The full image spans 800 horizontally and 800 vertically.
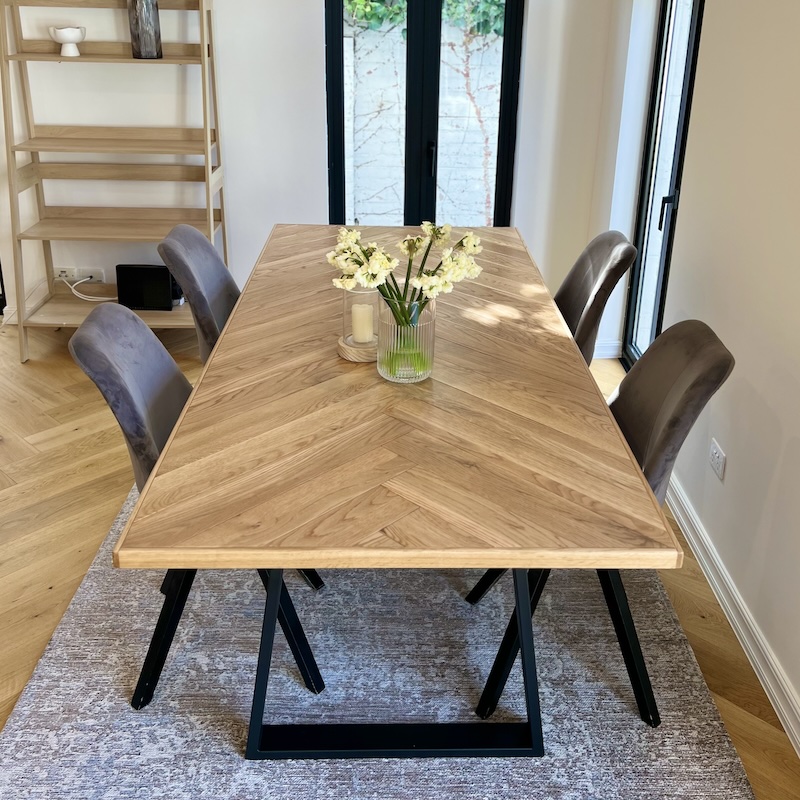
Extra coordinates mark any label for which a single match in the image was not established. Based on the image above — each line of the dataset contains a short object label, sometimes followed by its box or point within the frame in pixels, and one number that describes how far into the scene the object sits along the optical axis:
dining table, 1.53
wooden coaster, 2.32
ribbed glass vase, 2.14
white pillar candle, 2.33
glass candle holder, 2.32
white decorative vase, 4.00
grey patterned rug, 1.98
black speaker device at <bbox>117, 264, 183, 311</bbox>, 4.38
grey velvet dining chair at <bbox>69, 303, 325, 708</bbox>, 1.99
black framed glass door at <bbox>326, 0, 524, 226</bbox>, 4.52
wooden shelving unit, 3.99
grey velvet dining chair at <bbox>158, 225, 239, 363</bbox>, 2.79
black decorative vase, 3.94
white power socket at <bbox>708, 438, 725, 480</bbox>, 2.74
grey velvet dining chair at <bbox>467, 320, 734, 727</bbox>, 1.99
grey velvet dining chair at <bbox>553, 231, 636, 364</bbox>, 2.84
